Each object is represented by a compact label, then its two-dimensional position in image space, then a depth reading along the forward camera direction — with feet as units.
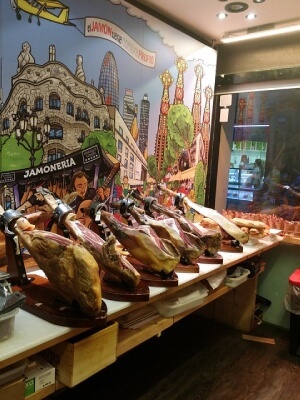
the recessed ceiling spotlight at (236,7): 8.94
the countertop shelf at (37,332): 4.01
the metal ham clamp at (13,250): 5.49
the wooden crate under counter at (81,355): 4.77
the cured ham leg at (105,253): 5.59
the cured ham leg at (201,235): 7.71
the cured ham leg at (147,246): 6.29
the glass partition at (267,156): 11.74
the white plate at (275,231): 10.50
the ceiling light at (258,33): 9.16
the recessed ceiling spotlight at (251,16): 9.61
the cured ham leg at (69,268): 4.68
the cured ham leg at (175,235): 7.15
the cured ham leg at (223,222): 8.98
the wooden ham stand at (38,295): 4.66
